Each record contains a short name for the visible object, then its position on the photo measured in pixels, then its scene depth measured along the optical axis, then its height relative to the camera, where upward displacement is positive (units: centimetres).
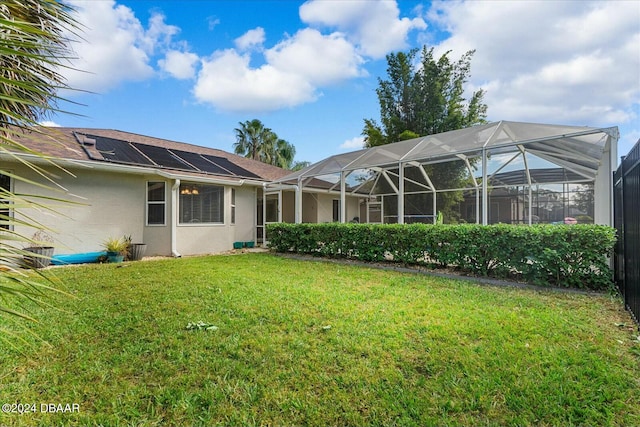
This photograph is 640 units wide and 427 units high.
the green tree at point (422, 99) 2073 +872
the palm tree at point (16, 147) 105 +28
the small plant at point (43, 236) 773 -41
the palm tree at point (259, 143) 2952 +768
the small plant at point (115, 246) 872 -78
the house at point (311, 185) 795 +134
